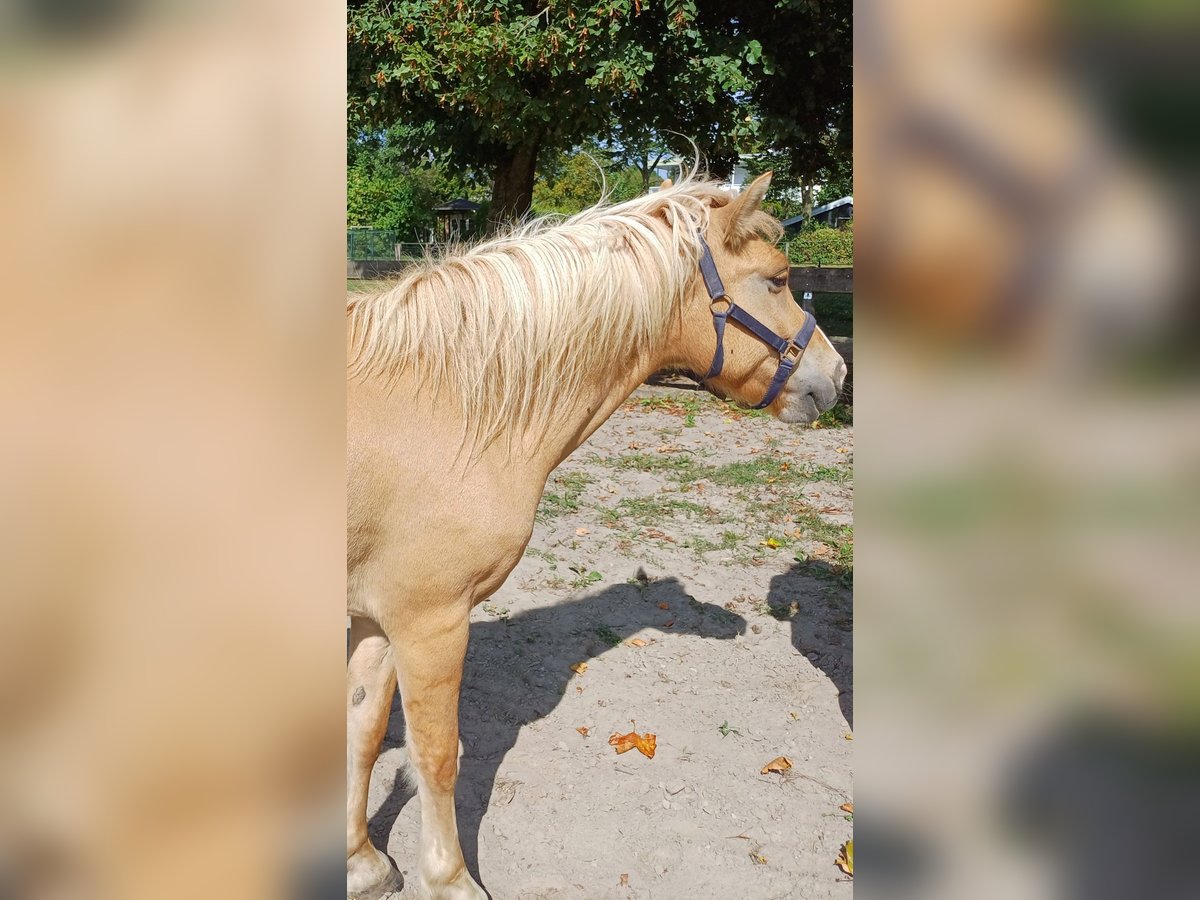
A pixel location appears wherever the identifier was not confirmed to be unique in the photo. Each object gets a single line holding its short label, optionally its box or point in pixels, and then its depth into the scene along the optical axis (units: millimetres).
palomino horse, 2262
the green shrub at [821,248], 28672
